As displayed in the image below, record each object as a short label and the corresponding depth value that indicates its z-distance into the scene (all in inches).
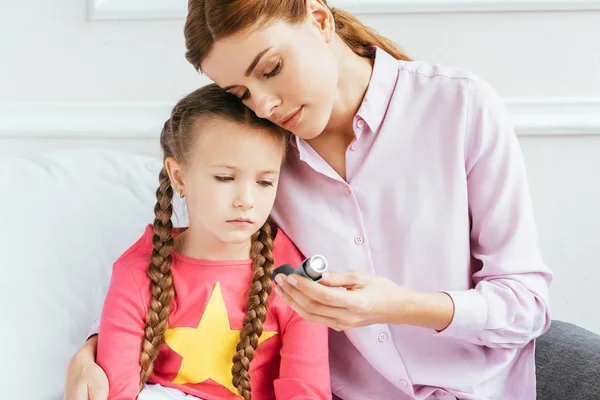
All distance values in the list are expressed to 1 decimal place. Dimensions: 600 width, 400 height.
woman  46.1
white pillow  52.7
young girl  47.6
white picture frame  64.6
